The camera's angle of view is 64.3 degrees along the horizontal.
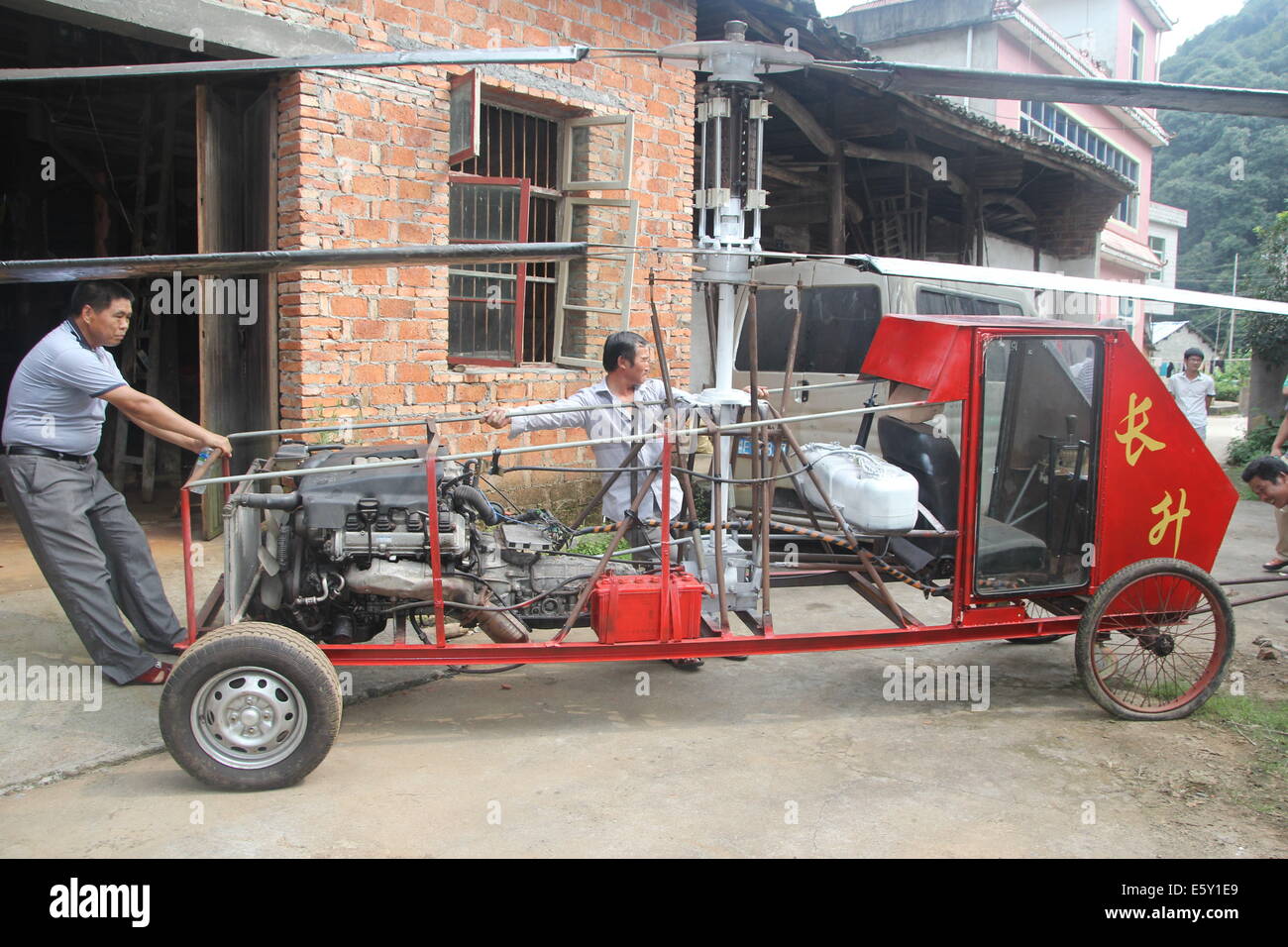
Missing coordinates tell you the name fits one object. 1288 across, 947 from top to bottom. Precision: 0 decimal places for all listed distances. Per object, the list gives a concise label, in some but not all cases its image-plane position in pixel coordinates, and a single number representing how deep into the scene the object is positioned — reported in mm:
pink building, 20500
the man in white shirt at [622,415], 4906
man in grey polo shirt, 4480
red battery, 4152
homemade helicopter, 3850
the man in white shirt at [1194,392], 11508
